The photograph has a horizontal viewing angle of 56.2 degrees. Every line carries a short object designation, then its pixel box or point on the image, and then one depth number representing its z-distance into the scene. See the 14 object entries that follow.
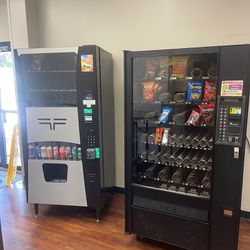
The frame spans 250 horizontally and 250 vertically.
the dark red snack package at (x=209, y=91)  1.87
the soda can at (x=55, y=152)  2.52
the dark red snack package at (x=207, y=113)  1.90
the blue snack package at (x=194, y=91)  1.93
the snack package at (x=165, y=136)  2.12
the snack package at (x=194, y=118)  1.98
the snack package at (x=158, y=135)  2.16
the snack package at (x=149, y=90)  2.16
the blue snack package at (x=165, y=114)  2.10
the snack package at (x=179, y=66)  2.00
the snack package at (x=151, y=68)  2.17
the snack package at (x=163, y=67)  2.10
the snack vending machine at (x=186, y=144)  1.67
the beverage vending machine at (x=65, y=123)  2.32
